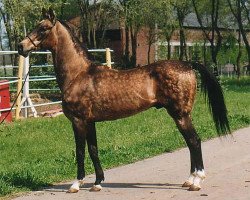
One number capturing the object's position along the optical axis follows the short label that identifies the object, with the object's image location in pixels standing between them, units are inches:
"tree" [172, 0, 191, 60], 1841.8
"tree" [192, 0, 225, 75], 1683.1
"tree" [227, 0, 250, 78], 1608.1
